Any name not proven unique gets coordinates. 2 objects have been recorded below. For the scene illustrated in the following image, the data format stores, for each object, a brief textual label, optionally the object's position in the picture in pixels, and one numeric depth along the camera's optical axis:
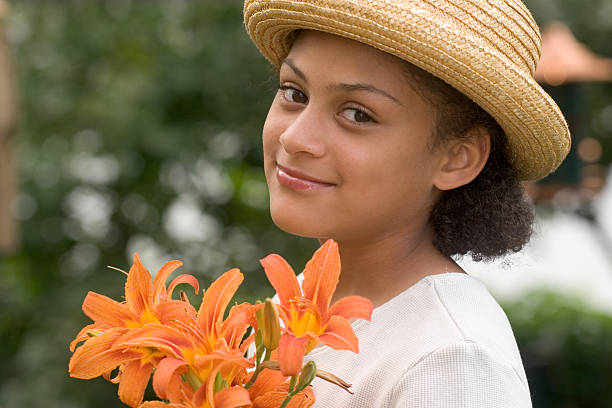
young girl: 1.46
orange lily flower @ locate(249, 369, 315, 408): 1.37
